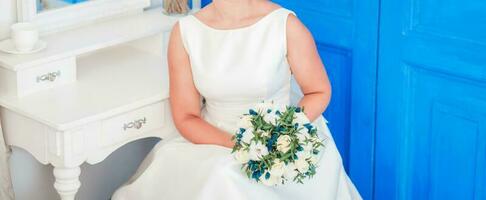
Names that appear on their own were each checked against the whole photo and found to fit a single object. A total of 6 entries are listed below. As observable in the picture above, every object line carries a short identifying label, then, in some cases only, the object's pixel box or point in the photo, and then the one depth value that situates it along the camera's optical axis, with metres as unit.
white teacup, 2.92
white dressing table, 2.81
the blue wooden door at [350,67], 3.10
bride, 2.85
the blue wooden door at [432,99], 2.86
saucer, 2.94
